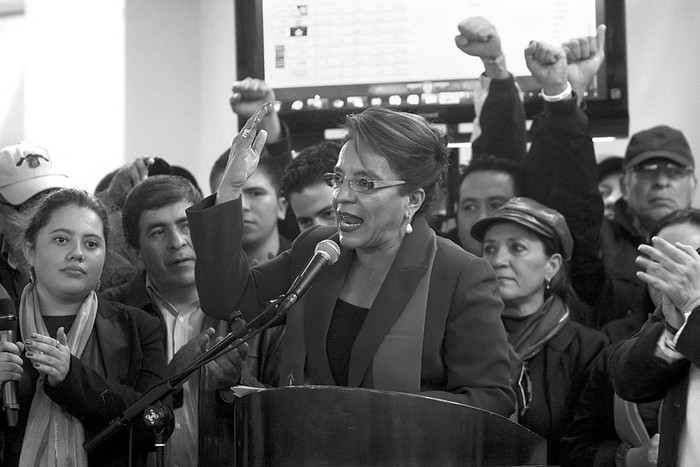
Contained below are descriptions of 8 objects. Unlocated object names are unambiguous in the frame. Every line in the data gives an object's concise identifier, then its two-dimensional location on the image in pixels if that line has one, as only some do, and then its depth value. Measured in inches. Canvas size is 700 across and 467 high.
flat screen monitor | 296.0
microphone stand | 154.8
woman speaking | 174.2
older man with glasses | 270.9
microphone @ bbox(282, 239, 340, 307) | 155.9
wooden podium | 141.7
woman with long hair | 201.8
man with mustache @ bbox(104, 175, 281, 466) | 198.2
